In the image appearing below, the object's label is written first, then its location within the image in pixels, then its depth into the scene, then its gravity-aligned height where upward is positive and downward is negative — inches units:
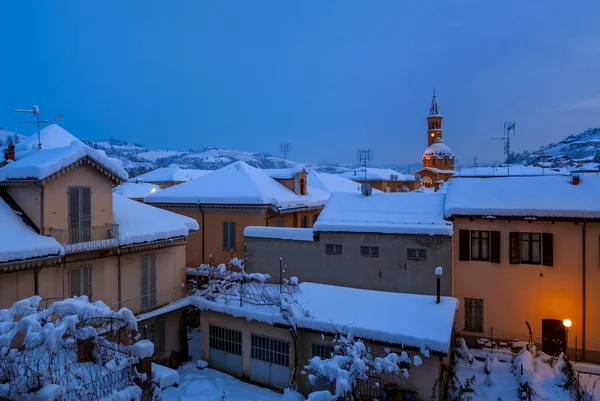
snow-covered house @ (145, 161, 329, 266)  960.3 -21.4
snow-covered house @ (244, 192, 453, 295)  713.0 -89.3
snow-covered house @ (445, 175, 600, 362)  661.9 -110.5
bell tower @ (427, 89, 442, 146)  4397.1 +724.6
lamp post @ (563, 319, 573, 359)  666.8 -239.3
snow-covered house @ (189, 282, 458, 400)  472.4 -166.1
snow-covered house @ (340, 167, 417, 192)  2837.1 +121.6
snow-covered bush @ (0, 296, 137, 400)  246.8 -105.3
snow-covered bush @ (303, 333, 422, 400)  293.1 -138.0
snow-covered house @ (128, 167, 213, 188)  3120.1 +162.9
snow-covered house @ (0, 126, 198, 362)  507.8 -54.6
